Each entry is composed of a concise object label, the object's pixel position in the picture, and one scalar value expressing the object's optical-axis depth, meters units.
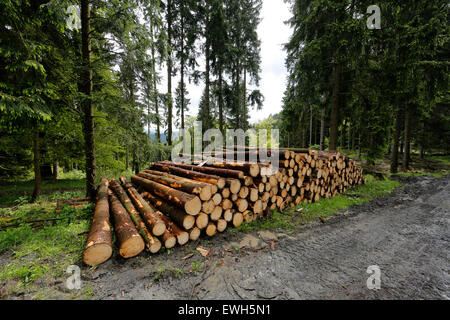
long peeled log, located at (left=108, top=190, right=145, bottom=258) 2.68
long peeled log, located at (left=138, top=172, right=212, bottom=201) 3.34
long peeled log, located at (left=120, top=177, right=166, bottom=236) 3.00
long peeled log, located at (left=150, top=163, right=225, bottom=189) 3.65
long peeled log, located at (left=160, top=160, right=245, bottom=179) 3.93
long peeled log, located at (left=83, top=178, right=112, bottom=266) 2.50
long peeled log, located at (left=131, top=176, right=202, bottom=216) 3.16
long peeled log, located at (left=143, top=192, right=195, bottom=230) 3.16
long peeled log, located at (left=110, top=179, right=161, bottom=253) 2.84
